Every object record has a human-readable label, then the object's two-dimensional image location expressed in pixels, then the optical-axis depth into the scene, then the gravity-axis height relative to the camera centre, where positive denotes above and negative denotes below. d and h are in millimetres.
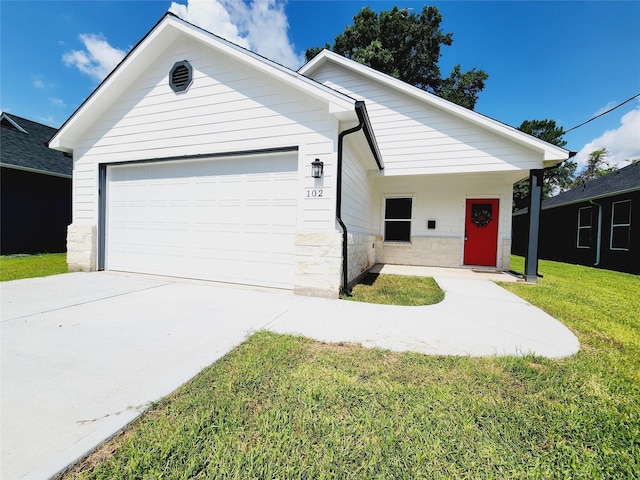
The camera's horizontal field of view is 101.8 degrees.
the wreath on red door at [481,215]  8539 +751
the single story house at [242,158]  4754 +1721
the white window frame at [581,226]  11346 +669
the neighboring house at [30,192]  9734 +1284
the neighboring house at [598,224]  9109 +758
